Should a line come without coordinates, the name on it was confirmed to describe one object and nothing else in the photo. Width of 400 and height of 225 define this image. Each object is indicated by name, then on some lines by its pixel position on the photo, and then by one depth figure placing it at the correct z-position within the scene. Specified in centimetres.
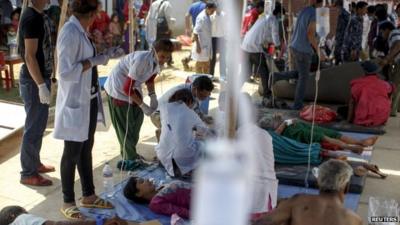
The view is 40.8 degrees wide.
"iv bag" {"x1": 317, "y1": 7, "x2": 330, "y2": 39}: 534
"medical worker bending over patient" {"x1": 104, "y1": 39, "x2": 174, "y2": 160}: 407
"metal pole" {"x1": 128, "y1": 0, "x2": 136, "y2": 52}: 487
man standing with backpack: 928
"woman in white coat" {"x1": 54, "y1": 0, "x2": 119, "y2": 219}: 308
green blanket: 451
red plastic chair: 718
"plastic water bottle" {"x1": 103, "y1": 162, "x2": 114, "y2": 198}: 396
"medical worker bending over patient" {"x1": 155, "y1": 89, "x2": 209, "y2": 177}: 400
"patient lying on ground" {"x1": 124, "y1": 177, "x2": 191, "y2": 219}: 348
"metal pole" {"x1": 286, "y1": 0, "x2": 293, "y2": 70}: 759
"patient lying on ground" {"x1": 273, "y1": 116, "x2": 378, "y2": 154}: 484
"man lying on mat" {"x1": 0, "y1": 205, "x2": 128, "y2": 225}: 262
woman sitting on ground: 588
